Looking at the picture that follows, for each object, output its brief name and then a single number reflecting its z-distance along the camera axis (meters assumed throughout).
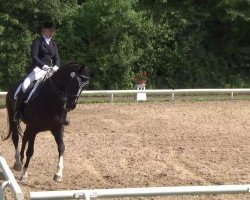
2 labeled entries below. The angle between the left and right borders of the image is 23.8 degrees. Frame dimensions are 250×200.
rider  10.95
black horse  9.89
